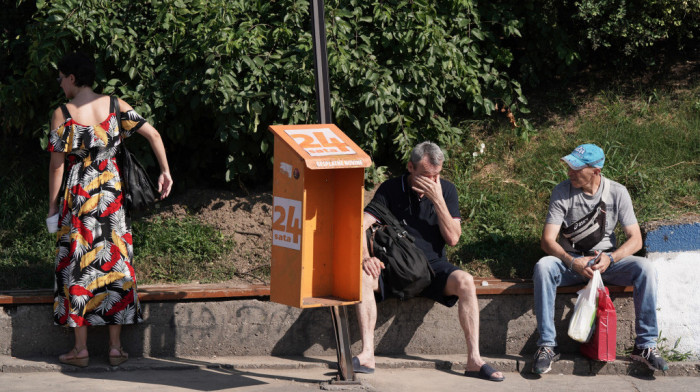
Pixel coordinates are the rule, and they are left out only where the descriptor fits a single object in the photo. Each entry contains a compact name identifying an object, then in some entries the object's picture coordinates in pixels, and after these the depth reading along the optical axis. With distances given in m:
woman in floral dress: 10.99
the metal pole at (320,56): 9.93
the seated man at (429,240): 11.22
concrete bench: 11.62
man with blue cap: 11.42
